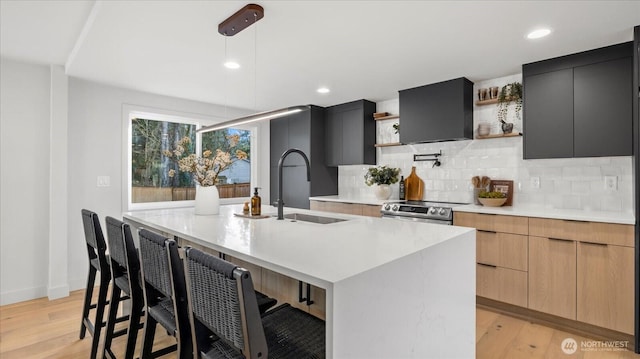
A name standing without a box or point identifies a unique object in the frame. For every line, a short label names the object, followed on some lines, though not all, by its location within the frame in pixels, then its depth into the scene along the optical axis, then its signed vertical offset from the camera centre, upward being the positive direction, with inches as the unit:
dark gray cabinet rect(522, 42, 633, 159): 99.3 +24.4
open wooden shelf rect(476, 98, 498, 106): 132.1 +31.8
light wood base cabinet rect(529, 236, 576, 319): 99.4 -30.6
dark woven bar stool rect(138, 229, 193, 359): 49.3 -18.0
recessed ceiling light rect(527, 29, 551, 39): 91.8 +41.6
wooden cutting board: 159.6 -3.8
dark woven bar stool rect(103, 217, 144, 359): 64.7 -18.8
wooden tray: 94.9 -10.7
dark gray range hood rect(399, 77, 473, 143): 135.1 +29.5
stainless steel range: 125.5 -12.9
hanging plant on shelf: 126.2 +31.1
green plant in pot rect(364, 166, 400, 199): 164.7 -0.2
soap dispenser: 97.8 -7.5
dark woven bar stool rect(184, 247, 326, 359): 36.9 -17.1
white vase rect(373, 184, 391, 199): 164.6 -5.8
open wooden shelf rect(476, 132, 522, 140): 125.6 +17.4
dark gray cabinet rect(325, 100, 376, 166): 174.1 +25.5
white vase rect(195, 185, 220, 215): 101.3 -6.5
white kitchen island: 40.0 -13.3
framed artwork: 130.9 -3.3
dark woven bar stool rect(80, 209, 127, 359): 81.5 -21.9
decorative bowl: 124.3 -8.5
